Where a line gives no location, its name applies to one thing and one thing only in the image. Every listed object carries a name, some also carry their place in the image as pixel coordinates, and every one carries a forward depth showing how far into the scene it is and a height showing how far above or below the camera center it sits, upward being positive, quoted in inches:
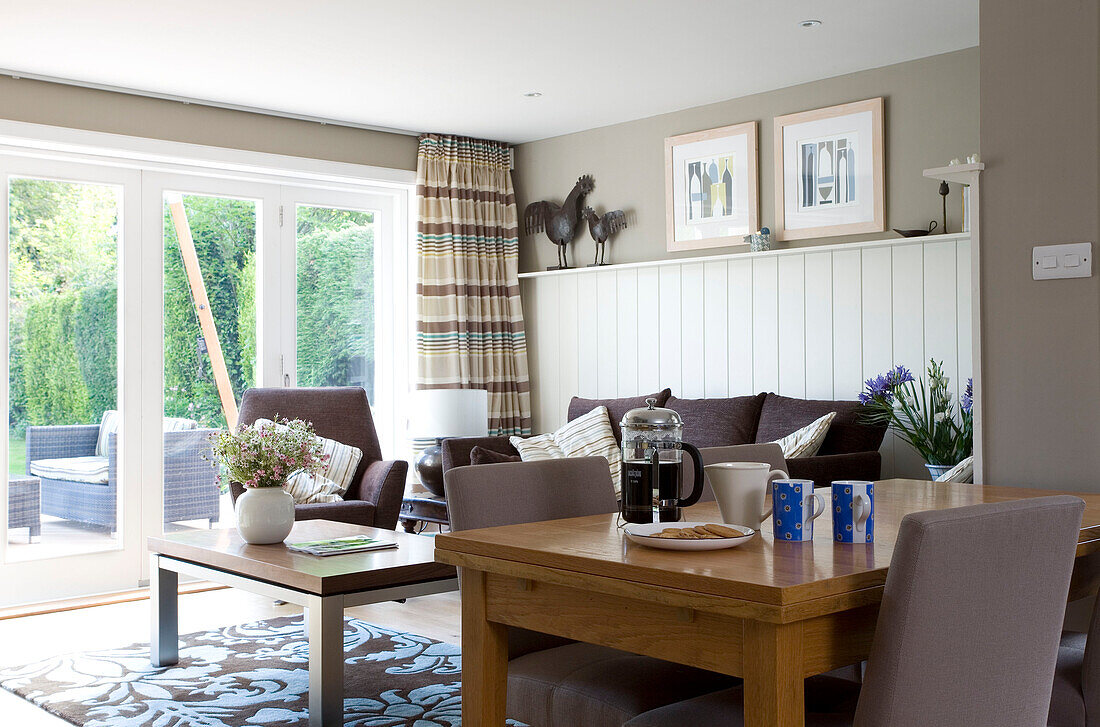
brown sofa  171.0 -9.8
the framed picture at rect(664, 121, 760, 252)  216.5 +39.5
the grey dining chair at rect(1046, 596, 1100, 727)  74.4 -22.7
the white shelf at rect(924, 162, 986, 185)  118.0 +22.8
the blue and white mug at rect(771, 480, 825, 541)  71.1 -8.8
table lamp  221.1 -8.3
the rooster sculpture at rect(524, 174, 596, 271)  249.3 +38.0
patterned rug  133.3 -41.7
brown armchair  193.4 -11.5
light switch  111.0 +12.0
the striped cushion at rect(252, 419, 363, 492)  209.0 -16.4
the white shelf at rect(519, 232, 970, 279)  188.7 +24.3
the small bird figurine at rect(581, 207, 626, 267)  241.4 +34.5
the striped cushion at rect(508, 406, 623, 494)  215.2 -12.9
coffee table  124.5 -25.2
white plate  67.8 -10.5
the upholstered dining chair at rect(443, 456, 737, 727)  78.5 -22.5
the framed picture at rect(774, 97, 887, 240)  197.2 +38.8
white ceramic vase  151.3 -19.2
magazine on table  144.3 -23.0
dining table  57.8 -13.3
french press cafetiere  79.7 -7.7
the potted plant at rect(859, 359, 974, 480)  172.2 -6.4
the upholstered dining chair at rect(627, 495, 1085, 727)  56.2 -13.3
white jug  75.8 -8.0
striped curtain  250.5 +24.0
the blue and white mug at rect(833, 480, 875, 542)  70.1 -8.9
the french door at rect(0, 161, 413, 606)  205.5 +9.0
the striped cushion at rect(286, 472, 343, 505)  198.1 -20.5
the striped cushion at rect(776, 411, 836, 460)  179.8 -10.7
